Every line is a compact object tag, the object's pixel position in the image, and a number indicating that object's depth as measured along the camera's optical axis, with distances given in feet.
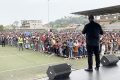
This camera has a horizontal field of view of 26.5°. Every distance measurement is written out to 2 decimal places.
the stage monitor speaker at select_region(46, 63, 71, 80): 20.25
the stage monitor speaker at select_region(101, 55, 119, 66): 26.45
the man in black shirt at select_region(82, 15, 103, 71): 21.79
